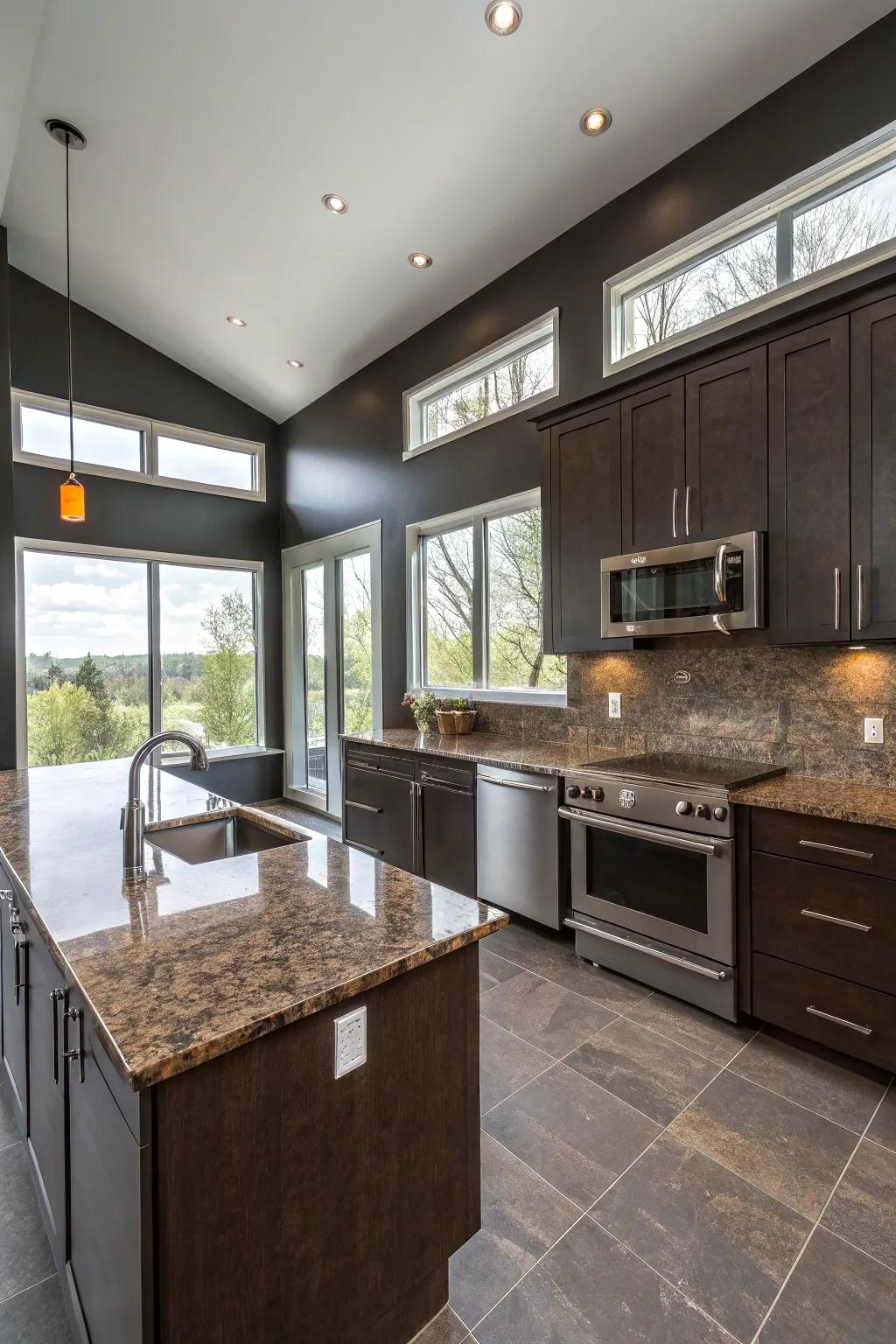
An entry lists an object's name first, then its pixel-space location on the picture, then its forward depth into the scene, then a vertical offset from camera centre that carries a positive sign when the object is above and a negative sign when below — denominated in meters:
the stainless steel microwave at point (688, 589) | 2.48 +0.33
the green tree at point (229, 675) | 5.88 -0.05
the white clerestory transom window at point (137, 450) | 4.84 +1.92
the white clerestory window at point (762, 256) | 2.50 +1.87
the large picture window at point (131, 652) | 4.88 +0.17
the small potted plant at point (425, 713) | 4.22 -0.30
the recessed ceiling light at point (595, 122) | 2.82 +2.50
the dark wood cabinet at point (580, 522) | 3.03 +0.73
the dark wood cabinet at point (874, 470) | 2.14 +0.68
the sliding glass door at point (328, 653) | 5.28 +0.15
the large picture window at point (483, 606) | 3.89 +0.43
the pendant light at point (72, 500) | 2.99 +0.82
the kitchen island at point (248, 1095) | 0.90 -0.71
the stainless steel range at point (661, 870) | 2.37 -0.85
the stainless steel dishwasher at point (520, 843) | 3.00 -0.89
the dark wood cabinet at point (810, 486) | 2.26 +0.67
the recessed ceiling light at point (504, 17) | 2.42 +2.57
